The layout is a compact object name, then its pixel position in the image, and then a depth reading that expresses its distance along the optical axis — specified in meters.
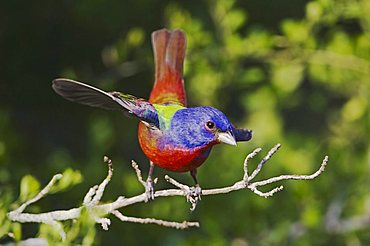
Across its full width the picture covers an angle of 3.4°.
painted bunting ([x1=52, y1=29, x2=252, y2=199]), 2.86
